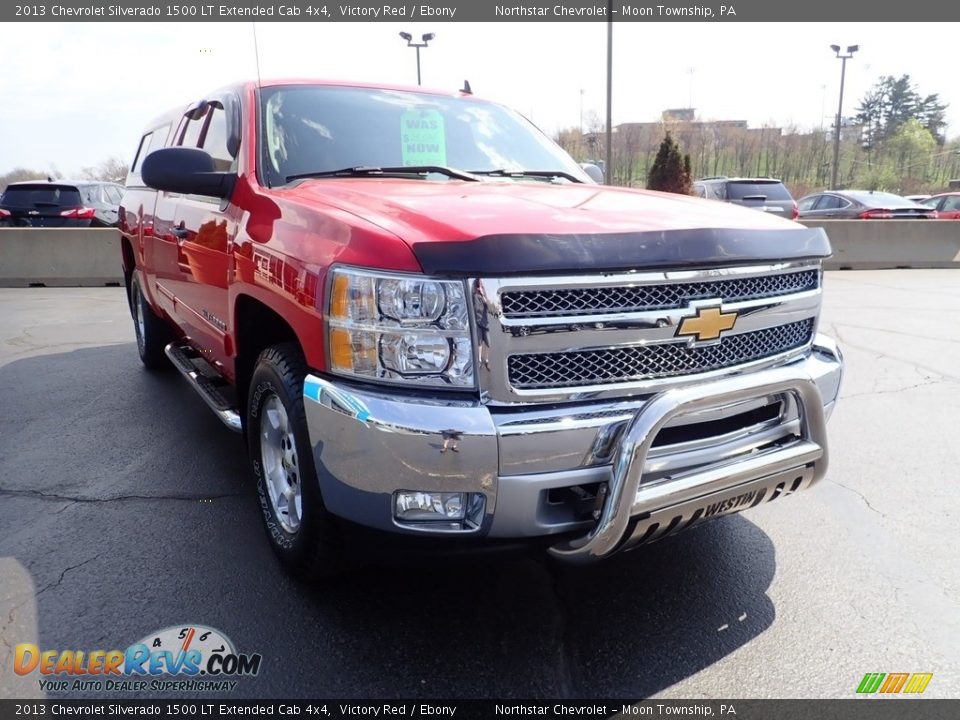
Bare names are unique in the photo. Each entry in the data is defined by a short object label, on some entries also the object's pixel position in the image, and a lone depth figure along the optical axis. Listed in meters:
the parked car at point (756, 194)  14.12
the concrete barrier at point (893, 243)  13.81
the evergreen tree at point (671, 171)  16.61
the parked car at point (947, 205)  17.34
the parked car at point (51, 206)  13.80
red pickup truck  2.09
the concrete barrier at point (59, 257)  12.25
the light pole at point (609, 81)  14.98
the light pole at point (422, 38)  23.17
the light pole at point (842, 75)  36.00
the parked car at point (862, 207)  15.29
